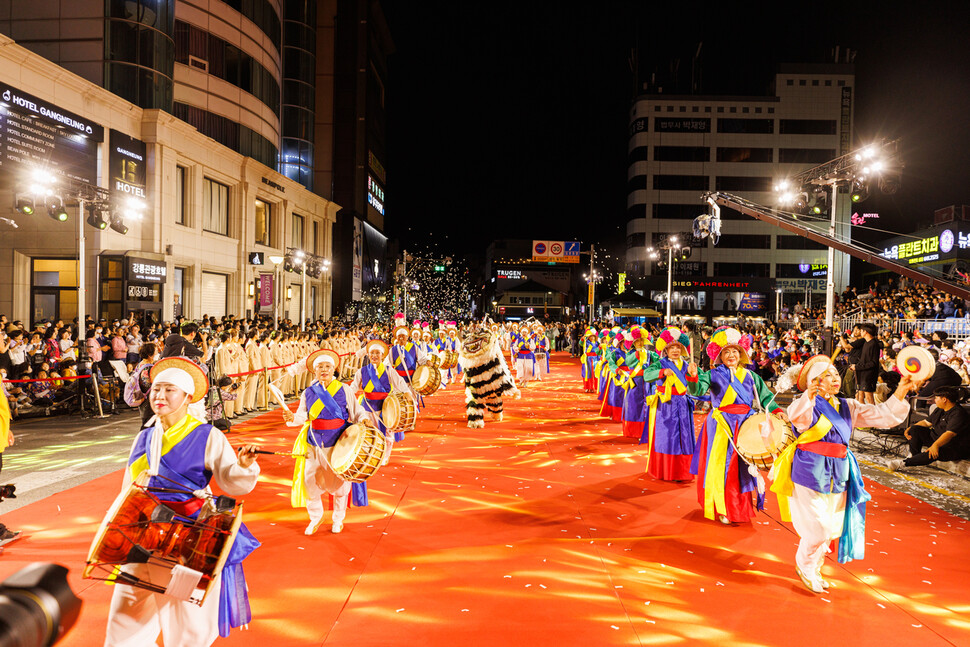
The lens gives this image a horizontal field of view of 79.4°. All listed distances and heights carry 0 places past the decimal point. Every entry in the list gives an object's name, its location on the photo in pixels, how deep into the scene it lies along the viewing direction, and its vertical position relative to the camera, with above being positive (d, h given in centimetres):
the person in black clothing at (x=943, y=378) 795 -72
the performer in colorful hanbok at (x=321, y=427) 532 -103
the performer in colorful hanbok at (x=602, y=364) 1351 -110
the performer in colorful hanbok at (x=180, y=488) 291 -91
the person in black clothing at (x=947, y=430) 727 -133
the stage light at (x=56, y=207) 1253 +223
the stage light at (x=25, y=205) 1225 +223
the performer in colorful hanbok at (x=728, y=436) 582 -118
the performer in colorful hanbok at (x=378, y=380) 764 -84
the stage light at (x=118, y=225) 1386 +212
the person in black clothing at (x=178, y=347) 629 -39
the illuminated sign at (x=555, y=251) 5300 +627
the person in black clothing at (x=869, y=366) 1088 -79
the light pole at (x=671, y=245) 2694 +360
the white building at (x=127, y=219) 1383 +330
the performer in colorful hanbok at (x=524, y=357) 1795 -121
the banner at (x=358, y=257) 3659 +376
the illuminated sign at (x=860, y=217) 4677 +879
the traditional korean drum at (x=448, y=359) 1184 -85
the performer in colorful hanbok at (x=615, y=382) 1111 -122
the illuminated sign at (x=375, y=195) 4006 +885
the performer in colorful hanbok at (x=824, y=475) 430 -114
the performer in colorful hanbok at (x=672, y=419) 736 -125
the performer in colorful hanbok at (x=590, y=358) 1670 -113
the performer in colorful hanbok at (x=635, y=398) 988 -137
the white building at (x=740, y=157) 5034 +1460
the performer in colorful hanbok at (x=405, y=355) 959 -68
